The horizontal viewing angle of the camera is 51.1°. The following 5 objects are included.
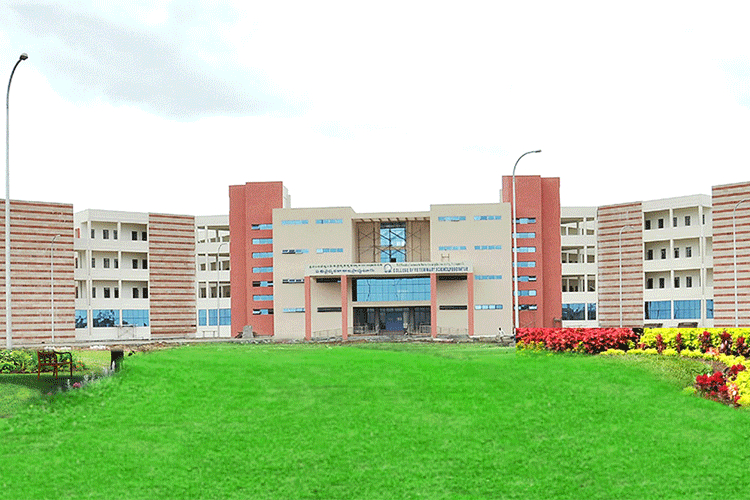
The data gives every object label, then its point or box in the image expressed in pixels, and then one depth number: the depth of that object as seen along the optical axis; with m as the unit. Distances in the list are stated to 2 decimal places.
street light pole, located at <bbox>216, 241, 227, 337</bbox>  69.75
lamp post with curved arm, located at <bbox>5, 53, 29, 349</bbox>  26.45
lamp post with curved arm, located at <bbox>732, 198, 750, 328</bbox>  56.78
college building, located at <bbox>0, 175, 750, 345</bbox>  63.44
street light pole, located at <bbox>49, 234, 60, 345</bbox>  64.00
